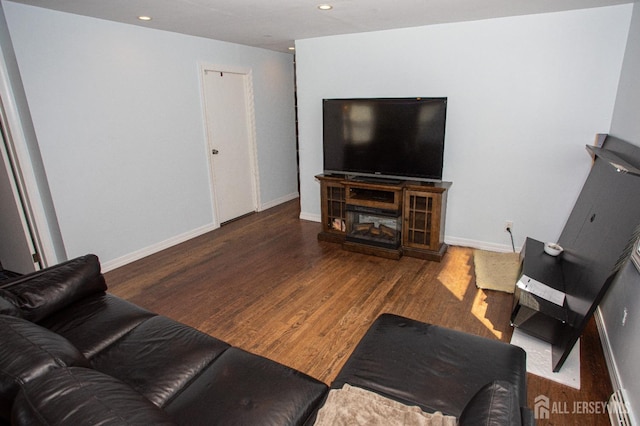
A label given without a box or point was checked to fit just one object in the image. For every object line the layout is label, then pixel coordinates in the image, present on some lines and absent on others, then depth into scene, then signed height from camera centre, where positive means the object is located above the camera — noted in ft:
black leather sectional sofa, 3.21 -3.51
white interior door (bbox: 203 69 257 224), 14.90 -1.14
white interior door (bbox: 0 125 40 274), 10.13 -3.14
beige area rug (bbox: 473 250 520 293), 10.21 -4.79
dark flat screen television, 11.62 -0.84
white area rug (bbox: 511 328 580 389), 6.79 -4.90
